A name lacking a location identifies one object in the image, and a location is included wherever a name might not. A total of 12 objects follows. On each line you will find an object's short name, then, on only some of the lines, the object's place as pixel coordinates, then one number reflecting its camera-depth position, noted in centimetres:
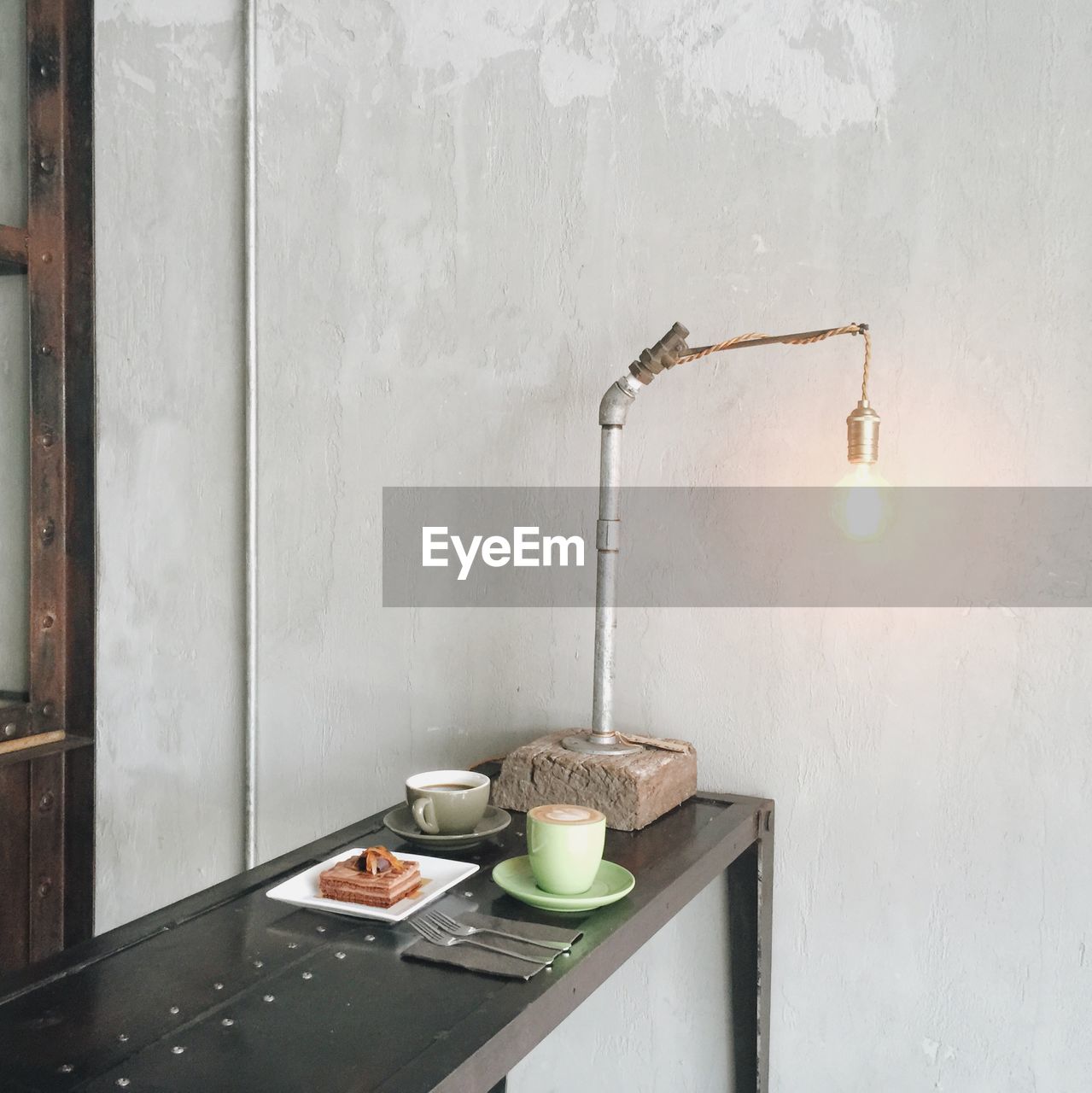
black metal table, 87
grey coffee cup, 139
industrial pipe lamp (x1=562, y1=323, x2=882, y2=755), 152
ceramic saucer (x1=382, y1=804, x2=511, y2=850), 139
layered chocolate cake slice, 120
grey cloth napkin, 106
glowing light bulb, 152
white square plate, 119
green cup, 119
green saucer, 119
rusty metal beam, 209
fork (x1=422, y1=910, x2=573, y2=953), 110
